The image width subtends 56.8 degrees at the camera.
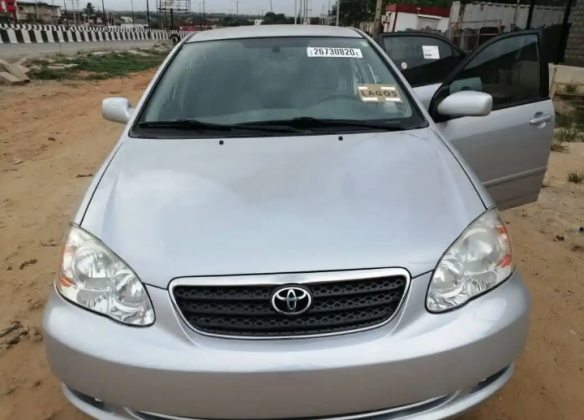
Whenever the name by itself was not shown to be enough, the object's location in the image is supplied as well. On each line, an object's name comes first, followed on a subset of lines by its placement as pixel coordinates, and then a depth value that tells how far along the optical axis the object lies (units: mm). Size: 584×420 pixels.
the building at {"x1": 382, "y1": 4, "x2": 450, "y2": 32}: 28439
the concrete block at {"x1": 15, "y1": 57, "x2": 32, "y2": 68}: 12875
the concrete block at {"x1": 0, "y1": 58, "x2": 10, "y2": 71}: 12077
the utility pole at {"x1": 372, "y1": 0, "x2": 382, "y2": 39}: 19828
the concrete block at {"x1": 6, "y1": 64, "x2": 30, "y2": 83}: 11609
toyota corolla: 1553
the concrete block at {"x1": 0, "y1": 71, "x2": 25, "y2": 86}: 11195
